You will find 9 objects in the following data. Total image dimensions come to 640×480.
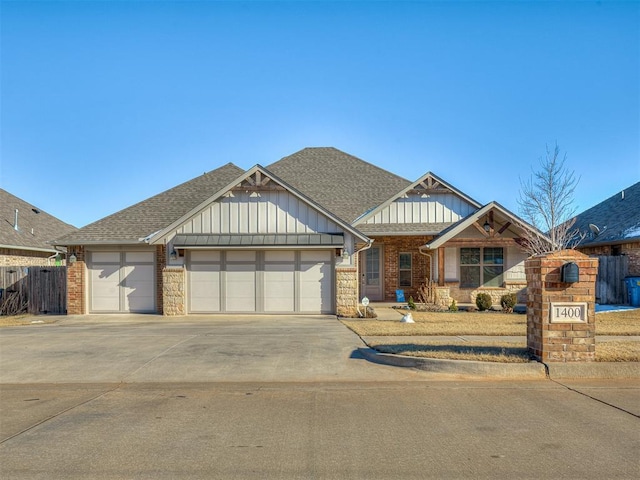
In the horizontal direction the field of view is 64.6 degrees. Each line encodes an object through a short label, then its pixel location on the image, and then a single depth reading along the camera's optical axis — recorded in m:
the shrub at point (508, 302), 18.41
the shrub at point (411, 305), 19.00
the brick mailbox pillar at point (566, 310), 8.30
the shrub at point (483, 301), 18.82
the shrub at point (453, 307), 18.69
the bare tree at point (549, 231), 18.67
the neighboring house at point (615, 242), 20.39
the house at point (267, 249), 17.27
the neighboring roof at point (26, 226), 24.55
